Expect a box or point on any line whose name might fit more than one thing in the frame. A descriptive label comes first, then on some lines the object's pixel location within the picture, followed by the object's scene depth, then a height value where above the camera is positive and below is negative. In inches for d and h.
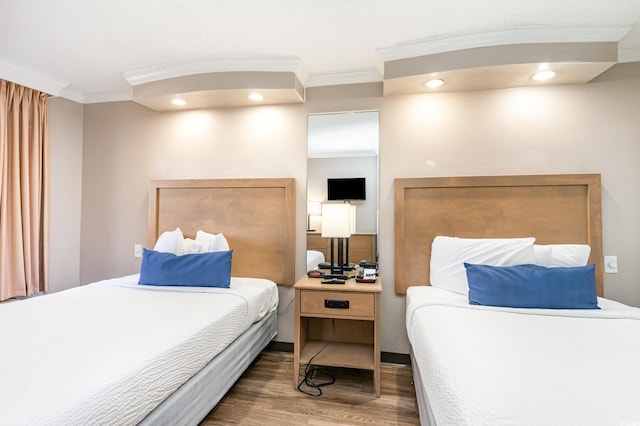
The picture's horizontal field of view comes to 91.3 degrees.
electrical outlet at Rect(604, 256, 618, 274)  89.7 -11.4
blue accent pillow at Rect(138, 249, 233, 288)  89.1 -14.0
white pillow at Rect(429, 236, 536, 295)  81.0 -8.7
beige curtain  101.7 +10.0
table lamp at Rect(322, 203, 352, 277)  96.8 +0.4
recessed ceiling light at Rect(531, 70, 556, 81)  86.1 +41.7
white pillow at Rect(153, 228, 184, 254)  99.6 -6.8
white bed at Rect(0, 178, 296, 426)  39.8 -20.0
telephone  92.4 -16.2
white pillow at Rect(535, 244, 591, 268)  79.9 -8.2
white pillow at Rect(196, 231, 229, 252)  101.7 -6.4
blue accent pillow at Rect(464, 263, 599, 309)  70.2 -14.7
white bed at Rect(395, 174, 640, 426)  35.8 -19.2
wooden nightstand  84.7 -24.8
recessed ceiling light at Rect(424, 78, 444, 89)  92.2 +42.0
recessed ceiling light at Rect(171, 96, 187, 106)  106.9 +42.1
